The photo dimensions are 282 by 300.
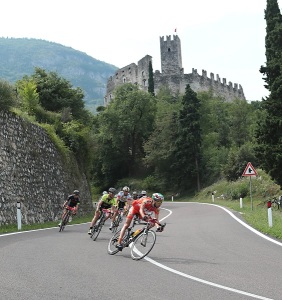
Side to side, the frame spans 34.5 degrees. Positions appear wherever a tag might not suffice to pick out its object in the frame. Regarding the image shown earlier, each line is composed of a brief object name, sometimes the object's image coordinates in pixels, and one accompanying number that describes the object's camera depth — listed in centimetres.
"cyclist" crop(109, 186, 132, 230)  1644
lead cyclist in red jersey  977
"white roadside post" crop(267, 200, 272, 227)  1458
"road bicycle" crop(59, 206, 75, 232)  1670
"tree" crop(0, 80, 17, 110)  2067
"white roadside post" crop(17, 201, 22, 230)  1711
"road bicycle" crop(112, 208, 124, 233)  1568
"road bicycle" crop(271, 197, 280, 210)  2617
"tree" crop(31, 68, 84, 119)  3881
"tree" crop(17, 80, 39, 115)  3181
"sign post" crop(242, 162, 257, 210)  2405
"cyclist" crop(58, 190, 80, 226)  1683
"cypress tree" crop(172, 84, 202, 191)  5806
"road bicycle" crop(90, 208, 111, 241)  1342
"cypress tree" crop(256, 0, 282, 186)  2369
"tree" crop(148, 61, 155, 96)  9744
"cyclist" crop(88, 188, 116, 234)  1428
